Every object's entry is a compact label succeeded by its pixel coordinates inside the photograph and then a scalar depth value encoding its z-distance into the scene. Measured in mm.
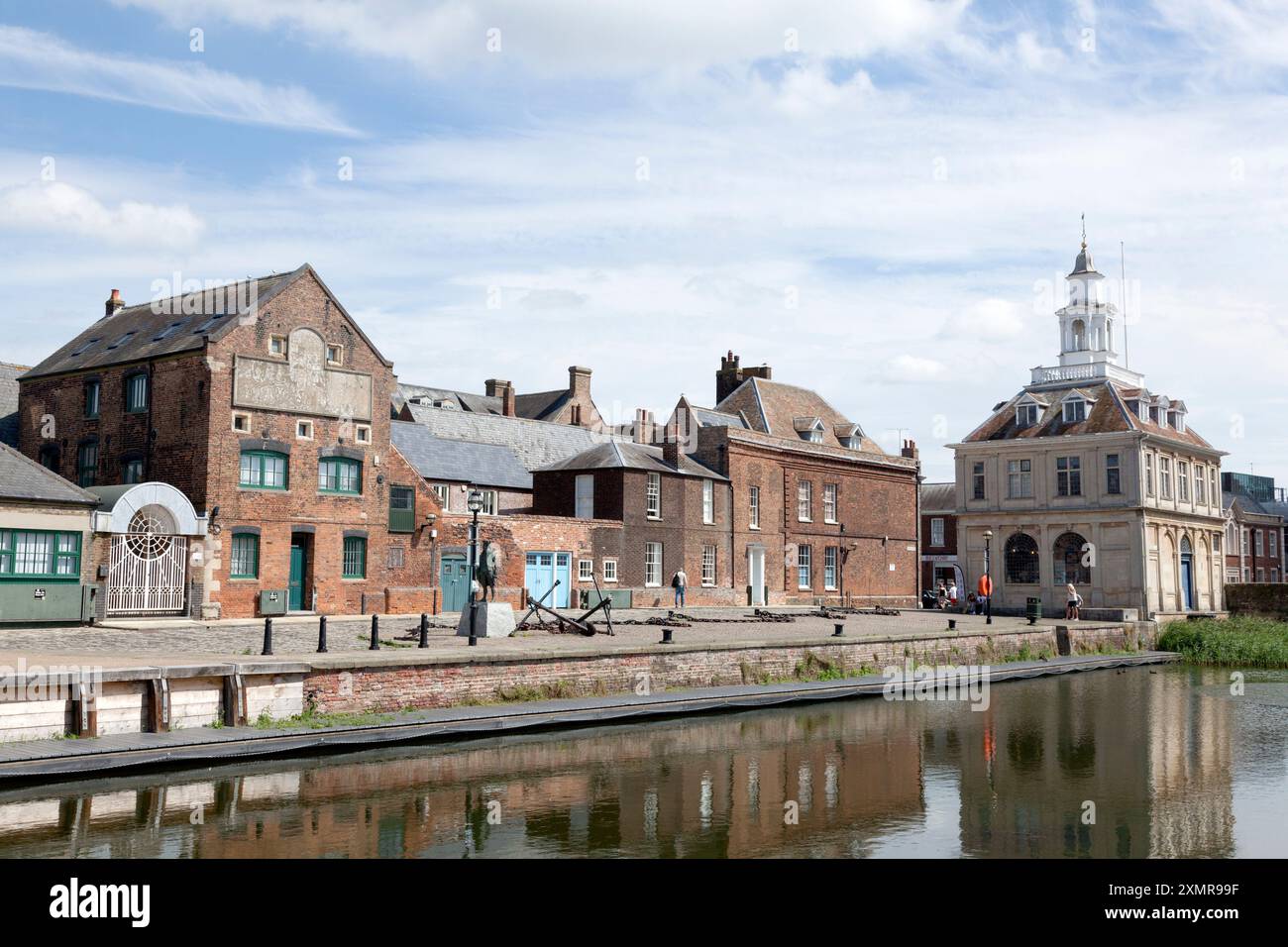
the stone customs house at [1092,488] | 49875
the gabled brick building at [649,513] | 40625
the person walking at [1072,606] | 45544
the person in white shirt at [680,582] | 40281
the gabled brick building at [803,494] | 46031
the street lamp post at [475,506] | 24828
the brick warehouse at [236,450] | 29281
